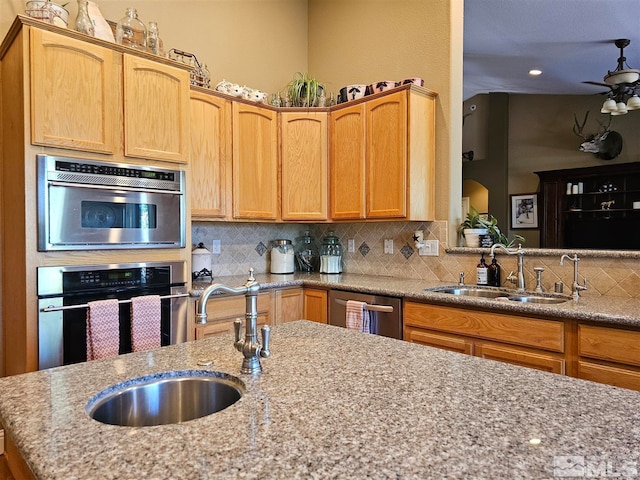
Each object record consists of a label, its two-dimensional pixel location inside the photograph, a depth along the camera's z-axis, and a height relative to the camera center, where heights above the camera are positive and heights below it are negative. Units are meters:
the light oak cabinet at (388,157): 3.11 +0.57
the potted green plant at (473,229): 3.13 +0.04
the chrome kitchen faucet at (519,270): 2.76 -0.22
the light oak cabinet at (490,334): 2.14 -0.53
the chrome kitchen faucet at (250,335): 1.16 -0.26
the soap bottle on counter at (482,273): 2.91 -0.25
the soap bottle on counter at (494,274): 2.90 -0.26
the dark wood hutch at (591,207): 6.27 +0.40
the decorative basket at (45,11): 2.38 +1.21
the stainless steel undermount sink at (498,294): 2.57 -0.37
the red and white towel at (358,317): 2.90 -0.54
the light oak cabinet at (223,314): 2.91 -0.53
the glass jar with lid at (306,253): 4.09 -0.16
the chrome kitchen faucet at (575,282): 2.45 -0.27
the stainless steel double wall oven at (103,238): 2.27 -0.01
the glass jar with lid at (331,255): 3.82 -0.17
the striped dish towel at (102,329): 2.35 -0.49
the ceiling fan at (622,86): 4.64 +1.64
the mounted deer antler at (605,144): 6.42 +1.31
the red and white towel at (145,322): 2.49 -0.49
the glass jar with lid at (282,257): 3.81 -0.18
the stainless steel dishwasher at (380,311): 2.79 -0.49
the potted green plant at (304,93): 3.71 +1.19
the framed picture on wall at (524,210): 7.28 +0.40
